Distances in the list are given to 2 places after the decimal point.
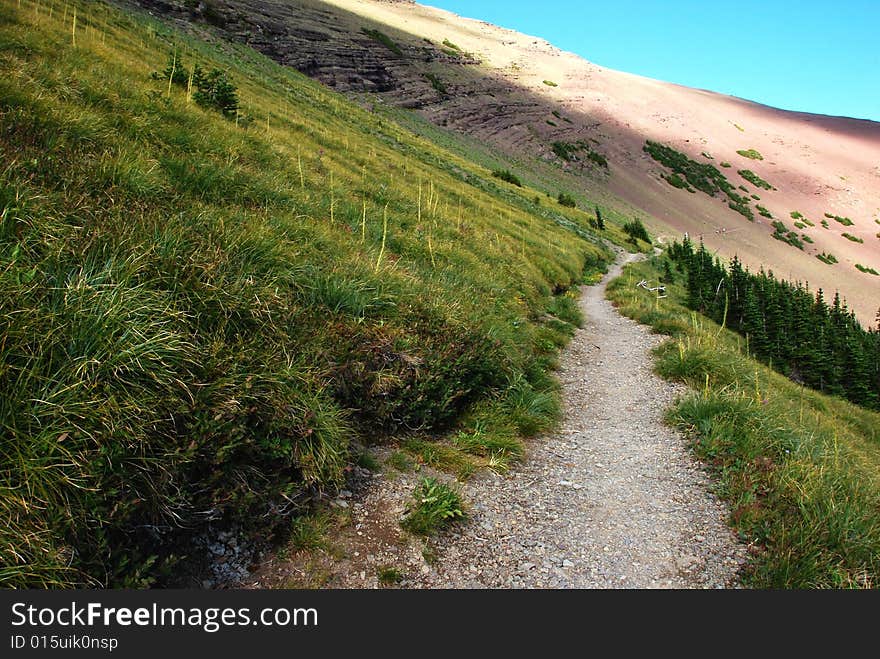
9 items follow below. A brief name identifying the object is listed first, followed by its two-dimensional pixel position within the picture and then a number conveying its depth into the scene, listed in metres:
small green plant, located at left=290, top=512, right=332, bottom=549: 3.28
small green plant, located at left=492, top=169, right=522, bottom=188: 41.17
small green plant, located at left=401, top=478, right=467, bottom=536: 3.69
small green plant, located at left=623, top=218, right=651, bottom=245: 47.16
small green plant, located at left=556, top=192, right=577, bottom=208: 44.70
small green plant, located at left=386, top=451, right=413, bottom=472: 4.39
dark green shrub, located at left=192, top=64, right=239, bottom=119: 11.20
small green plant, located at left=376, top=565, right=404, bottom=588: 3.19
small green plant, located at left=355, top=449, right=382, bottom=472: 4.28
